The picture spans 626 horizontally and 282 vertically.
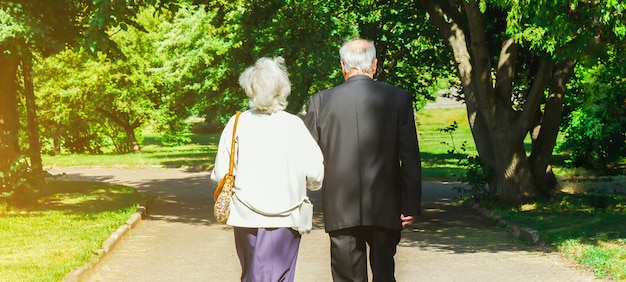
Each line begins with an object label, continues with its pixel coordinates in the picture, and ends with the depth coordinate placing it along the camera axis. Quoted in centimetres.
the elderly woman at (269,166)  594
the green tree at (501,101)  1783
